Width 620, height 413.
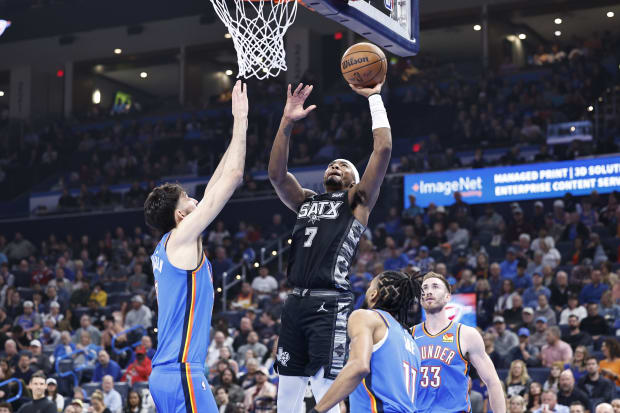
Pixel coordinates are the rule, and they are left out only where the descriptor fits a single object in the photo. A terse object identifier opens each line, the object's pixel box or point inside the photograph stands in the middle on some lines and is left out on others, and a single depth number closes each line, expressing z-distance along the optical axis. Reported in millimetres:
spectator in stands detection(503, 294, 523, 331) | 14305
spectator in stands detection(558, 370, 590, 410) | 11352
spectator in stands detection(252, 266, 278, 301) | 18203
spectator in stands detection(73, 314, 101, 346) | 17234
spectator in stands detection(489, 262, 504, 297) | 15246
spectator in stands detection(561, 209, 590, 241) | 16656
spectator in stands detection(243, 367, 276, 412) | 12969
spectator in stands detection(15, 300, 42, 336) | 18844
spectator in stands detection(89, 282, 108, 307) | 19484
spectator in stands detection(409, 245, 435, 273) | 15742
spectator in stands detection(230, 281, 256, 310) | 18031
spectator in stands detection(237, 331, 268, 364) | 14773
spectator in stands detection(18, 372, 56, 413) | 13062
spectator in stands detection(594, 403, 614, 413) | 9883
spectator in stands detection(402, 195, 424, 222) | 19650
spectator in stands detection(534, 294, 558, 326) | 13906
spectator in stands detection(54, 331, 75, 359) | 16688
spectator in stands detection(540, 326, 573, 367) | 12703
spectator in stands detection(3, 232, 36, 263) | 23891
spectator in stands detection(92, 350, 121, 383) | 15430
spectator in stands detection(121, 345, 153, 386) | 14844
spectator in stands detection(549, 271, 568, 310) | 14555
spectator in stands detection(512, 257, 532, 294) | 15242
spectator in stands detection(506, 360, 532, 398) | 11875
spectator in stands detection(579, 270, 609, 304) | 14336
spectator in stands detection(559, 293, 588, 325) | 13773
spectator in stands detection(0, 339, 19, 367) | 15990
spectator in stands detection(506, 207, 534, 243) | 17578
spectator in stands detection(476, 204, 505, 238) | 18297
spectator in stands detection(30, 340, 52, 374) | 15850
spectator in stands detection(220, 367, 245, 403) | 13188
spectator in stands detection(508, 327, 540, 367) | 12984
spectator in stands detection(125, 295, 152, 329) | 17594
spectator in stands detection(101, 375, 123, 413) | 14023
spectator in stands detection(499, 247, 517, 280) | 15977
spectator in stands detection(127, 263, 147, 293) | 20047
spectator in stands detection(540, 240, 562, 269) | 15672
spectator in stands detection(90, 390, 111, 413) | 13352
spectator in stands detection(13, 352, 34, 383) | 15461
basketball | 6215
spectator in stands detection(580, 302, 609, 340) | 13320
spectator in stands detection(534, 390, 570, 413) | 11172
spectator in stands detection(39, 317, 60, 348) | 18094
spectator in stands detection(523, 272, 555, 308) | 14531
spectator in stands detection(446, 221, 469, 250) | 17641
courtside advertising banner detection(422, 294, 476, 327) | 13602
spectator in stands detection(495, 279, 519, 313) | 14672
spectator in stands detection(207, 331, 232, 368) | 15164
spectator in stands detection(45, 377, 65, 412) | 14094
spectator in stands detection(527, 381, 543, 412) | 11562
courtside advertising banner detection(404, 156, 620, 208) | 19047
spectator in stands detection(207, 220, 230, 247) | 21281
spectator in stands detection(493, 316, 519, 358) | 13320
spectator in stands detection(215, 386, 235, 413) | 13062
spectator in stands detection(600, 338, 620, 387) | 11953
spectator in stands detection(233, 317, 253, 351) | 15539
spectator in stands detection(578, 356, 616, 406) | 11484
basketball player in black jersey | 5797
